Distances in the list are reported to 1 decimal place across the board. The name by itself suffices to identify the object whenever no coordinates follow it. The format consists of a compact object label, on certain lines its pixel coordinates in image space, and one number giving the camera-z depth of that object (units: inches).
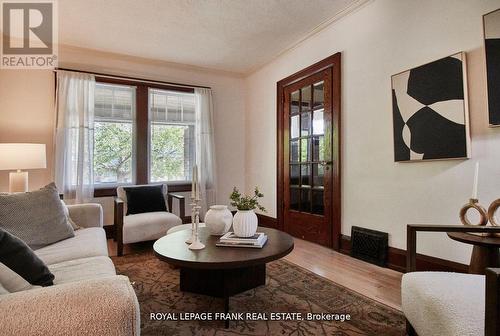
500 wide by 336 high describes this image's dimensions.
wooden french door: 119.6
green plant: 77.2
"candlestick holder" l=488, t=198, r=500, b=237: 64.2
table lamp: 106.7
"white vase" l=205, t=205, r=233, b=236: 82.0
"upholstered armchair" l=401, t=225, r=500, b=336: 33.2
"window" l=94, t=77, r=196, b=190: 149.0
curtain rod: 140.8
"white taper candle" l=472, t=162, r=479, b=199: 68.0
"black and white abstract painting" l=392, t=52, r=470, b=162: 76.8
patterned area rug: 59.9
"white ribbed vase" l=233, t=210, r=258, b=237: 75.3
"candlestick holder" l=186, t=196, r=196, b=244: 68.1
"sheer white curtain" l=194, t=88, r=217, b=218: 168.6
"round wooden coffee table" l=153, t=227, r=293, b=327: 60.8
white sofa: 26.3
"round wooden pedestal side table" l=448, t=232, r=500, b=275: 61.6
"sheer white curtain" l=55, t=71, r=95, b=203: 133.6
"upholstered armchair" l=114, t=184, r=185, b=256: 111.9
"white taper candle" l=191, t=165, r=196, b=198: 65.2
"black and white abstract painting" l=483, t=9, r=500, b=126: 68.6
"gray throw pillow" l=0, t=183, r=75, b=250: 65.3
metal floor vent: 98.1
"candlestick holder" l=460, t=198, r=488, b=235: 65.9
